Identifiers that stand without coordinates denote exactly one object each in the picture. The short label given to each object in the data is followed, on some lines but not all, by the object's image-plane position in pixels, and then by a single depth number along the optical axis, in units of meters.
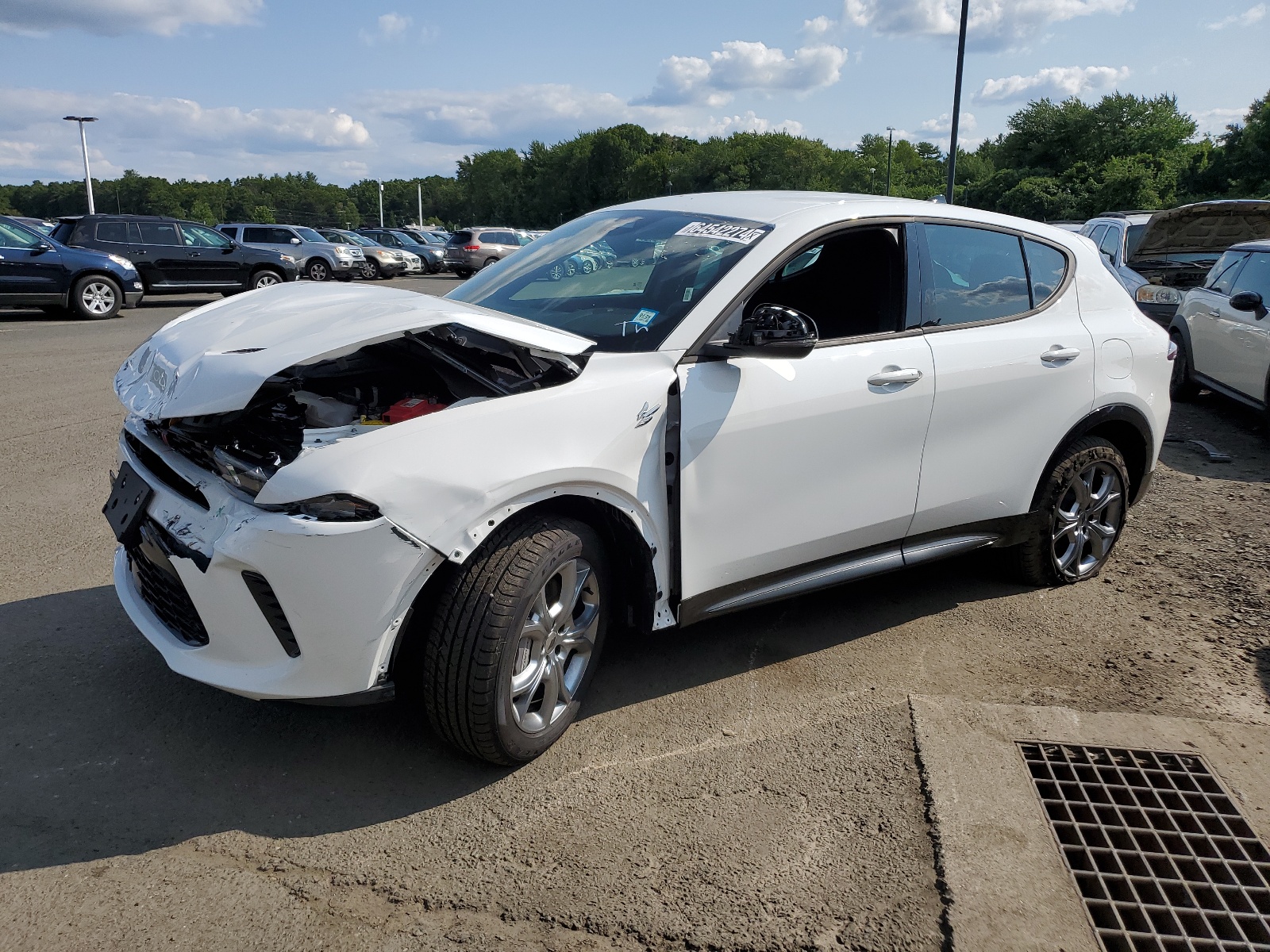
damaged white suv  2.65
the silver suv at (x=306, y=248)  24.02
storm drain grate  2.45
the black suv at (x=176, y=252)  17.98
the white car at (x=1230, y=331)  7.88
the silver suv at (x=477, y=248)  33.50
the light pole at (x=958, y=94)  20.27
